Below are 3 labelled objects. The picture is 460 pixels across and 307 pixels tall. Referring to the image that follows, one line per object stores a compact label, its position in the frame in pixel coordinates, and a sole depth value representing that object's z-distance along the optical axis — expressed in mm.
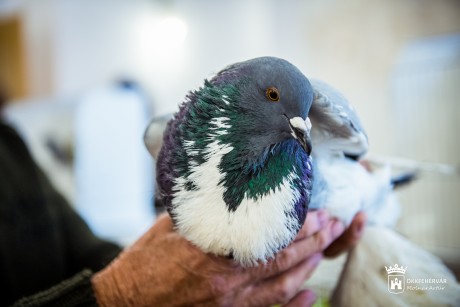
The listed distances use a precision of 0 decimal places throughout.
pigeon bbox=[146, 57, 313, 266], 521
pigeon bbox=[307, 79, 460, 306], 528
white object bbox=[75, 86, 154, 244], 2305
